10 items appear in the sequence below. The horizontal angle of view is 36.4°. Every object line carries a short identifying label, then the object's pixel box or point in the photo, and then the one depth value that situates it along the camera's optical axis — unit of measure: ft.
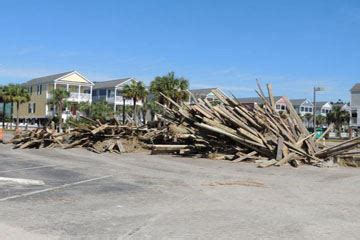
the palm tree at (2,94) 259.58
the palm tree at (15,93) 259.90
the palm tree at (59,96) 267.18
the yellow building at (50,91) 287.89
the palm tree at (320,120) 388.59
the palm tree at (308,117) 392.27
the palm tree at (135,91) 223.71
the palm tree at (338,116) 338.95
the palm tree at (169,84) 188.85
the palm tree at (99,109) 262.98
